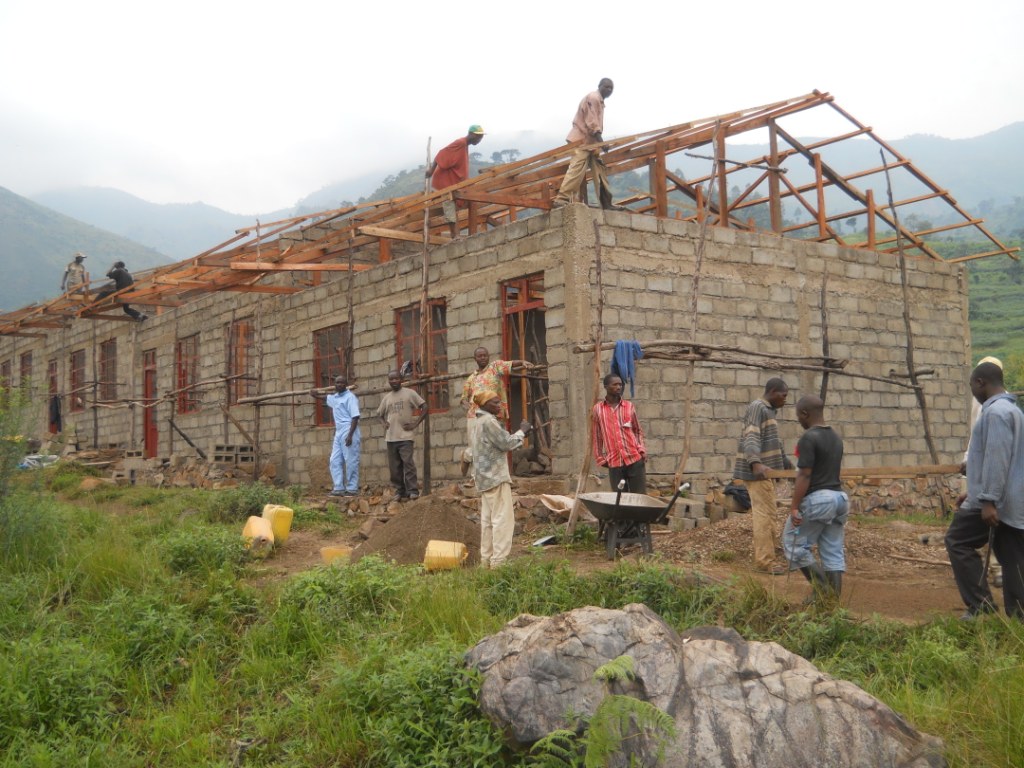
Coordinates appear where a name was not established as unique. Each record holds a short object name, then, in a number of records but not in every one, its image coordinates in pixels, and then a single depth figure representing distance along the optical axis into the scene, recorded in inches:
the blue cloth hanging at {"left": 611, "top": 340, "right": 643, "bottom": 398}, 361.1
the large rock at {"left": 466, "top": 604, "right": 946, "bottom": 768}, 136.9
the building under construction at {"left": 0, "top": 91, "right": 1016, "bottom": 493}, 404.2
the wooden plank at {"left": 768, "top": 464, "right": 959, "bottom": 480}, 264.1
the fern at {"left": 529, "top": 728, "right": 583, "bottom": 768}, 143.8
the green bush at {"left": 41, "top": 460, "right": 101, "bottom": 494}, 667.4
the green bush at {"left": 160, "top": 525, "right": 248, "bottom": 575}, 301.7
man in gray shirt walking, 198.8
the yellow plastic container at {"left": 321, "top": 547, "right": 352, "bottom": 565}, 333.1
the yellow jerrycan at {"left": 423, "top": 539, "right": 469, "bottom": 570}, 305.7
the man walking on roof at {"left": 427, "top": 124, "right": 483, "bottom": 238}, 555.8
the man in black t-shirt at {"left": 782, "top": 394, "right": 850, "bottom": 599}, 228.8
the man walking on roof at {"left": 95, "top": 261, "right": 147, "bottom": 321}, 687.1
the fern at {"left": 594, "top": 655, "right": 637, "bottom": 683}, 146.3
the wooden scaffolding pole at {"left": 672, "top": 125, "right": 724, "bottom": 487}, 374.0
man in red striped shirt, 334.3
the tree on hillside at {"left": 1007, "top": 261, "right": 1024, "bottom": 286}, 1589.6
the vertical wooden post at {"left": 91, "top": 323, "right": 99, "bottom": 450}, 846.5
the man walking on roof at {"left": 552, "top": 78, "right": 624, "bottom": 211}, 423.2
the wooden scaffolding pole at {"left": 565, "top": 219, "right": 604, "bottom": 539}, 337.7
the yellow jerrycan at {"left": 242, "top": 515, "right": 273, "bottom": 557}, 342.5
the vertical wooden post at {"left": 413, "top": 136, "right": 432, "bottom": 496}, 446.9
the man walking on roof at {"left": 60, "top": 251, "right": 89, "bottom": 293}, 786.4
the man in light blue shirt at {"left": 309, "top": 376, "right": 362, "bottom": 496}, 495.2
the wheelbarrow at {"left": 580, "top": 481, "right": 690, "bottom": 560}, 290.7
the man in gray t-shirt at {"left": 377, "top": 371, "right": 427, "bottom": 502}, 446.8
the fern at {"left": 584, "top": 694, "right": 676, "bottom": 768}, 138.0
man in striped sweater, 278.4
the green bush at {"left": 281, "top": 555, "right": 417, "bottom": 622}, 243.4
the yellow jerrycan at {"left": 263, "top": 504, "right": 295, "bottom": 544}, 373.7
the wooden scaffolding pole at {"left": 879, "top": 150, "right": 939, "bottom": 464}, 434.6
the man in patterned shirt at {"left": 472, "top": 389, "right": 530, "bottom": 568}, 294.0
